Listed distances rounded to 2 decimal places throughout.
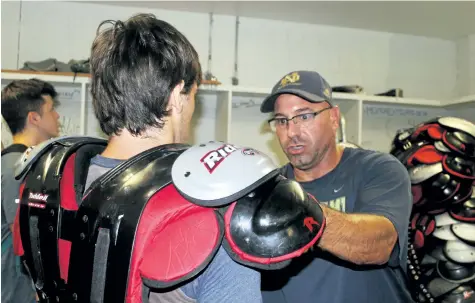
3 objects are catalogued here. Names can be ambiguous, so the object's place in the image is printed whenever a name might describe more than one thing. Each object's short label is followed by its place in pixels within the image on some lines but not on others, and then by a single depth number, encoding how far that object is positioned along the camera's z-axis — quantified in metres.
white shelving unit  2.66
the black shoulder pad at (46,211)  0.73
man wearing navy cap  0.98
